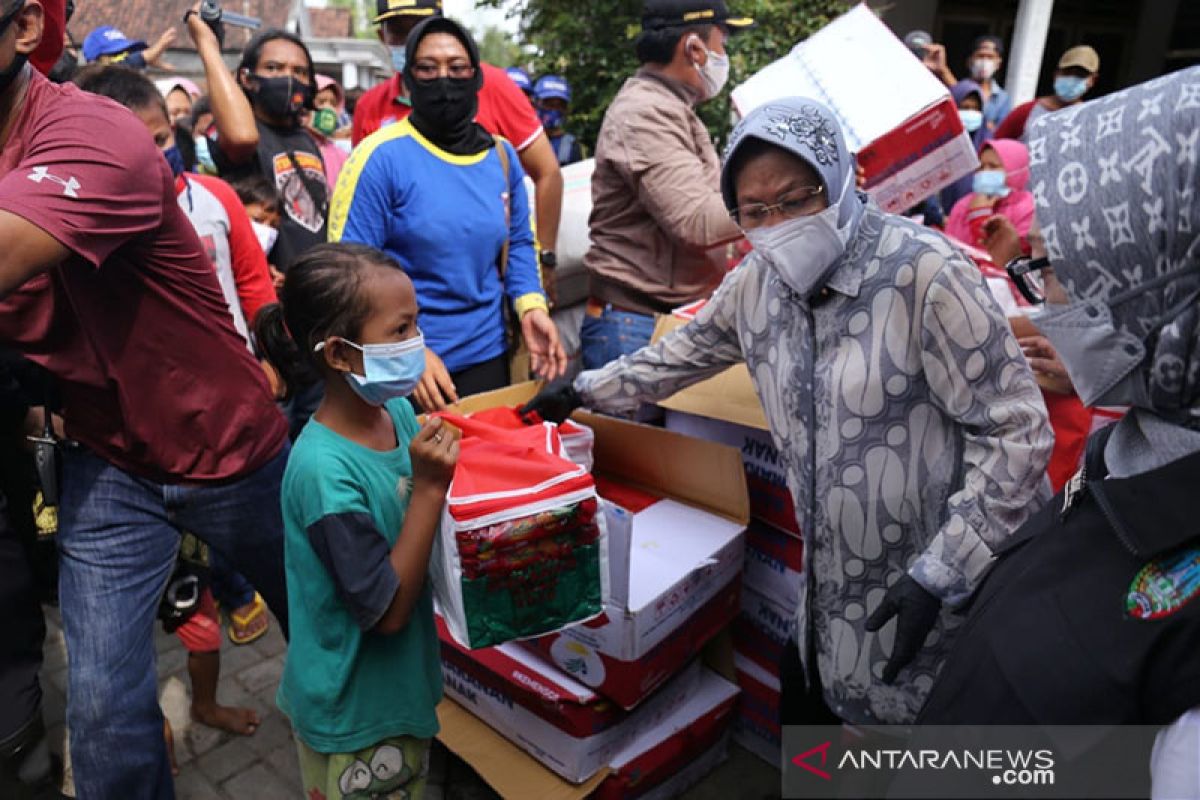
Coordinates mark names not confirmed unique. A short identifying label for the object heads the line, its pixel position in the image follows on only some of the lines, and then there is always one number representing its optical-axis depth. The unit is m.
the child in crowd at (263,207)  3.17
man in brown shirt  2.56
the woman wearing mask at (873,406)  1.52
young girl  1.47
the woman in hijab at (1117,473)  0.82
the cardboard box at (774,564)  2.31
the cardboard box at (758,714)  2.44
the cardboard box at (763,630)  2.38
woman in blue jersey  2.37
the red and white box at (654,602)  1.94
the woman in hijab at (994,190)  3.58
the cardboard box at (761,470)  2.33
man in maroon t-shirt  1.54
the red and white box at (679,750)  2.19
